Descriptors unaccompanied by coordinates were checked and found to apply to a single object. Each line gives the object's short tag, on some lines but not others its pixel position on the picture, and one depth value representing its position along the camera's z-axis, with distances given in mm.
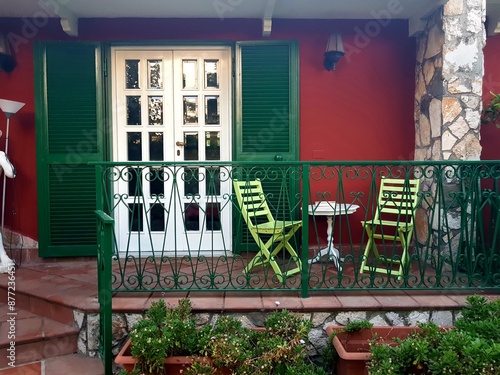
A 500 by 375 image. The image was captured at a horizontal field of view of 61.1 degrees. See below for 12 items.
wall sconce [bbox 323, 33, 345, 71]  4059
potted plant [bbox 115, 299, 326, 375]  2342
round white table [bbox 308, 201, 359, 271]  3760
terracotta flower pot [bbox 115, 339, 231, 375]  2414
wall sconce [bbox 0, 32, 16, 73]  3967
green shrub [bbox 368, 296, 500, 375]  2119
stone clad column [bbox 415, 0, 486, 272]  3553
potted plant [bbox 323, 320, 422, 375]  2580
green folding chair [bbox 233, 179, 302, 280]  3309
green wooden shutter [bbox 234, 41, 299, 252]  4191
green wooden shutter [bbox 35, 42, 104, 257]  4117
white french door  4285
